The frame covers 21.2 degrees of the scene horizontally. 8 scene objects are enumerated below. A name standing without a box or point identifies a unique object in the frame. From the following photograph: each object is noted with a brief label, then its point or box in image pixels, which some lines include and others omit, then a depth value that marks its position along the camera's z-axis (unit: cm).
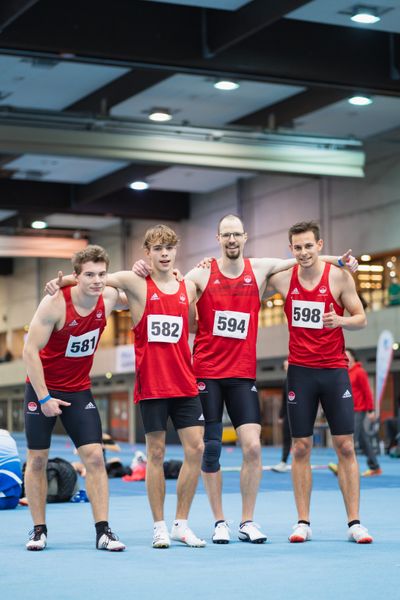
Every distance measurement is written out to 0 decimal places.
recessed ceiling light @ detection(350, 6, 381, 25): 1506
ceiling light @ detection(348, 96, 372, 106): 1997
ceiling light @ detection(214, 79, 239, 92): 1923
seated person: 998
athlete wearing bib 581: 673
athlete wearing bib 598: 721
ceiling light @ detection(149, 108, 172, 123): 2183
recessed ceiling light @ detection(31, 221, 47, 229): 3425
